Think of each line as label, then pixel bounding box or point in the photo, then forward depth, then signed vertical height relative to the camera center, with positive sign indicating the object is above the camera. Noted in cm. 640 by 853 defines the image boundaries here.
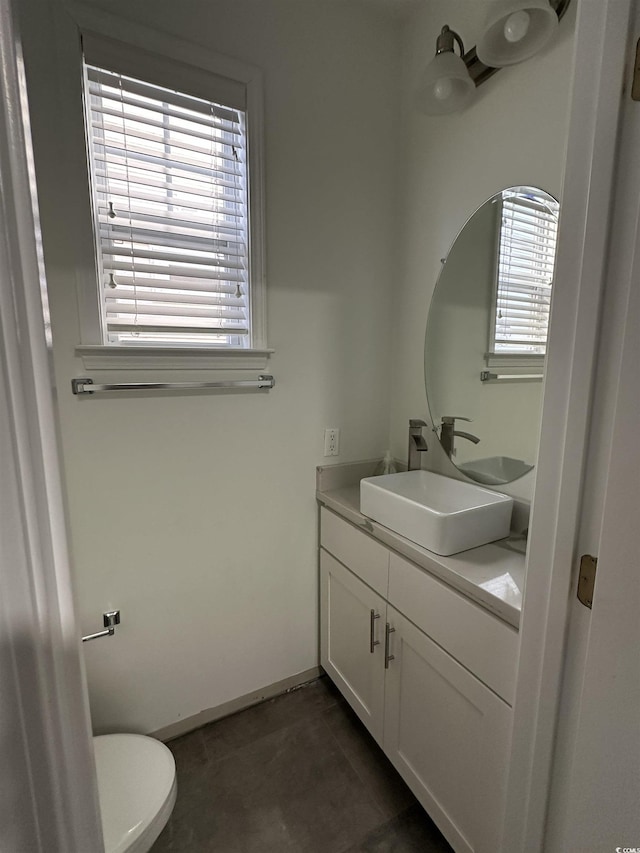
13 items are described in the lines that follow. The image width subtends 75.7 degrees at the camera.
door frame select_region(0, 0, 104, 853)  39 -20
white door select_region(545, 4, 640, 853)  57 -30
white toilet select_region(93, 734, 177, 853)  100 -117
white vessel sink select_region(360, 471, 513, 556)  117 -51
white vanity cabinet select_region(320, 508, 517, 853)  100 -96
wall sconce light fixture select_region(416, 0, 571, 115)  109 +86
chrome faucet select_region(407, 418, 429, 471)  163 -37
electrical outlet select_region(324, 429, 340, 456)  176 -39
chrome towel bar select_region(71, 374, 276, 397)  128 -12
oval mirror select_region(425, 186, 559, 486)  128 +5
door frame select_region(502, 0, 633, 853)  59 -6
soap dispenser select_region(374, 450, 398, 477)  185 -51
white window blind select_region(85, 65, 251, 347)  127 +44
